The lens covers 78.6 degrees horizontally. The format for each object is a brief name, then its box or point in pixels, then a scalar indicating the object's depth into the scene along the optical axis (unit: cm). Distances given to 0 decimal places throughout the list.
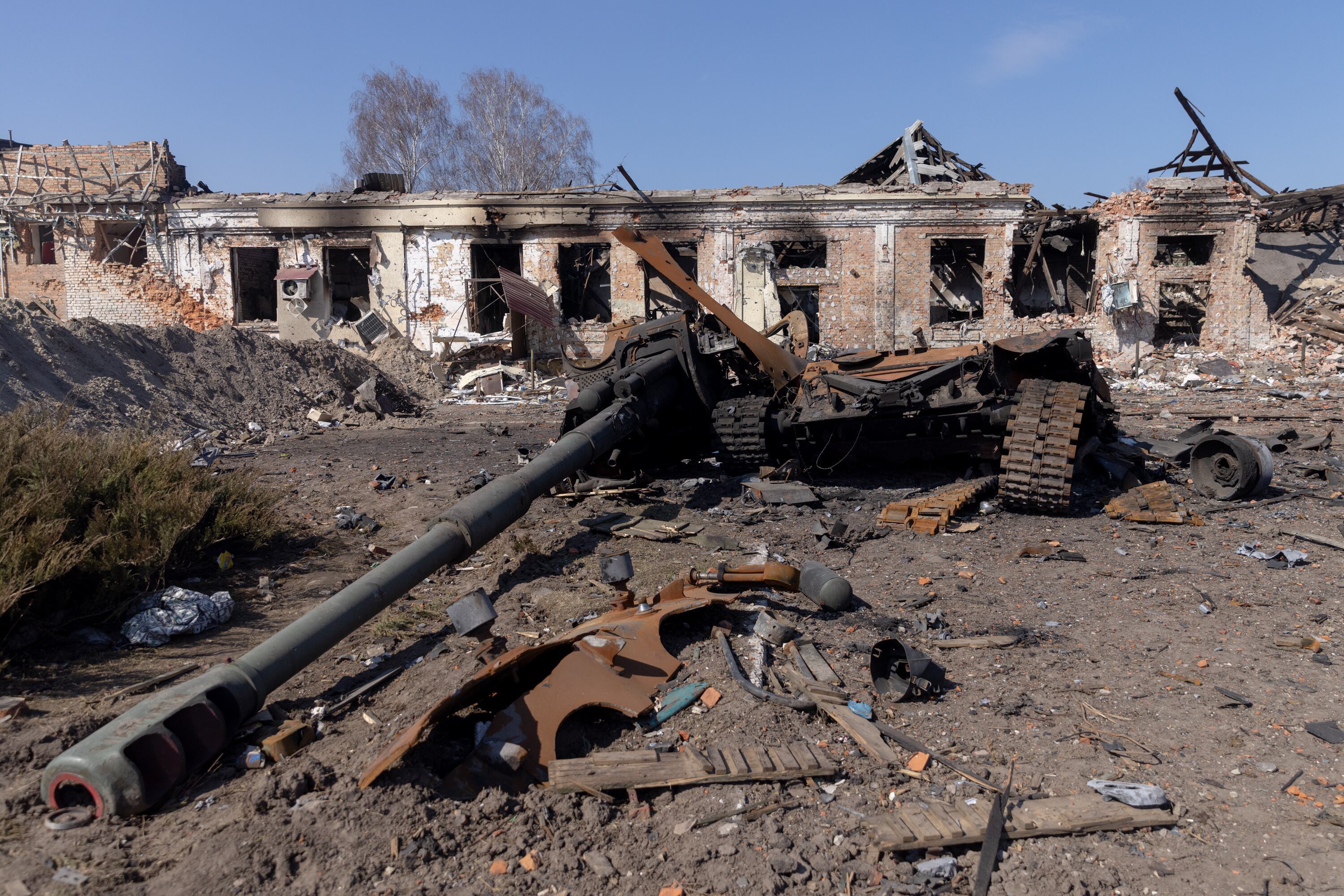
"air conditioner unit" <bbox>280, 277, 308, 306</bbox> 2078
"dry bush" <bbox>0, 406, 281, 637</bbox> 472
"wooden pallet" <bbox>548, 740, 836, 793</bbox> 322
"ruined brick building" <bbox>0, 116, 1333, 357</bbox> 1978
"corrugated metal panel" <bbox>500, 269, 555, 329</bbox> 1988
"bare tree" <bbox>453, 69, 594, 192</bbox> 3294
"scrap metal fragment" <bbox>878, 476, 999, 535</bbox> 689
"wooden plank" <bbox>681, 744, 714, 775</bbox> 326
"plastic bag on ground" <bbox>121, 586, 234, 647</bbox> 490
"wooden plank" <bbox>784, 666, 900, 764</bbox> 342
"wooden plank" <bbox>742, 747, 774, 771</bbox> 329
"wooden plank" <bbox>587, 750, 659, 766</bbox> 331
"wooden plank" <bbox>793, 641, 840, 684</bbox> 404
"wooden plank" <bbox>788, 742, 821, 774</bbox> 329
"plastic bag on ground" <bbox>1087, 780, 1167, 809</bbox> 303
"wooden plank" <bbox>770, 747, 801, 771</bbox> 330
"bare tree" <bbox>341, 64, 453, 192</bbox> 3356
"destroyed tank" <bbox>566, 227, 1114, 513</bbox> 690
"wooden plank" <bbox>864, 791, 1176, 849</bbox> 288
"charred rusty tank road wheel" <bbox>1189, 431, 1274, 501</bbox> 724
